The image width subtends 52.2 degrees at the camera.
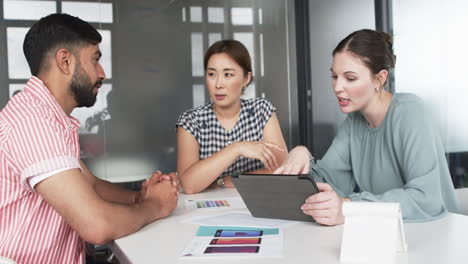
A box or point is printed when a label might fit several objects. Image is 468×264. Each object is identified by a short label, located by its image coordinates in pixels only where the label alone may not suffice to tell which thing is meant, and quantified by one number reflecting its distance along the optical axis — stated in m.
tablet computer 1.34
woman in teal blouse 1.55
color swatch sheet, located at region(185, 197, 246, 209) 1.80
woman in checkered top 2.42
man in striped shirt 1.29
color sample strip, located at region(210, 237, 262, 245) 1.25
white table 1.09
